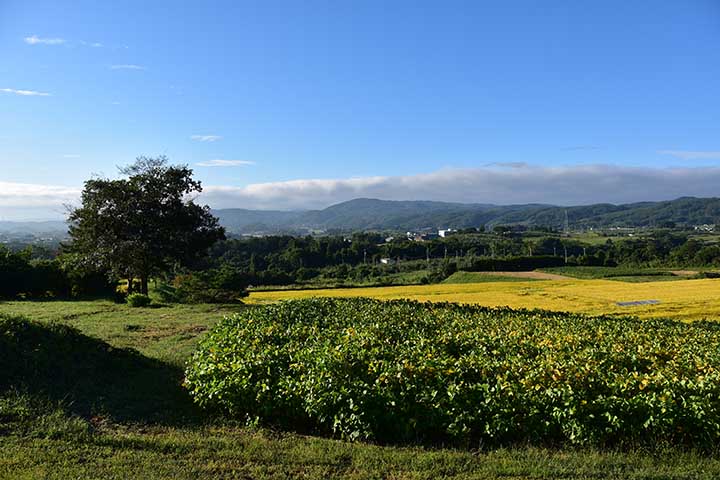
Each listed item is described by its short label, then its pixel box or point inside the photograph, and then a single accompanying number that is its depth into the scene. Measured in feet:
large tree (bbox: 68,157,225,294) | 84.33
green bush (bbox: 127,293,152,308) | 71.31
